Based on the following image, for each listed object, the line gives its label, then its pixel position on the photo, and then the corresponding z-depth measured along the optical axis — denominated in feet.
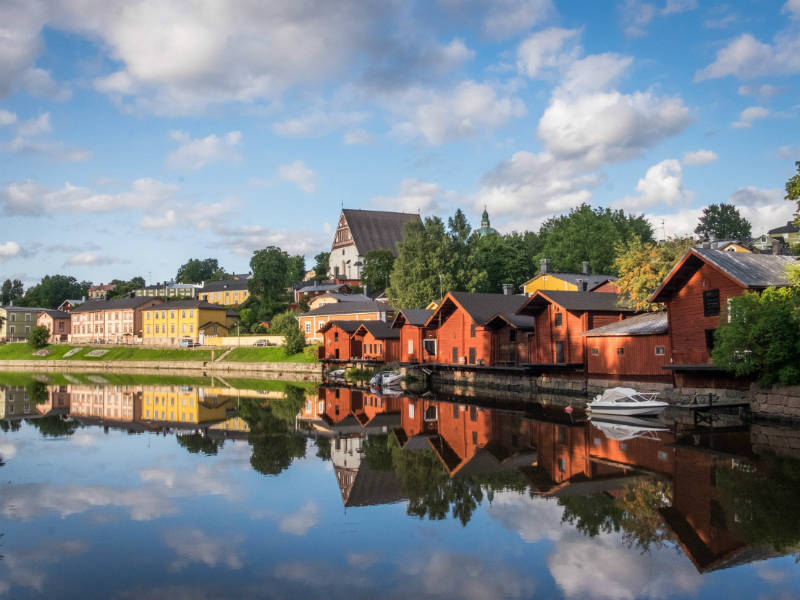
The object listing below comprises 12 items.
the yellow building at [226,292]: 433.85
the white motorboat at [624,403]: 110.01
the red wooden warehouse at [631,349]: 132.36
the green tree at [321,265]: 430.20
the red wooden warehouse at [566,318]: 153.48
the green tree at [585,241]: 291.17
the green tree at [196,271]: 609.01
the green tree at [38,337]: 335.47
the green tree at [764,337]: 98.27
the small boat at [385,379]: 183.83
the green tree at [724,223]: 428.15
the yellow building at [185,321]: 332.60
